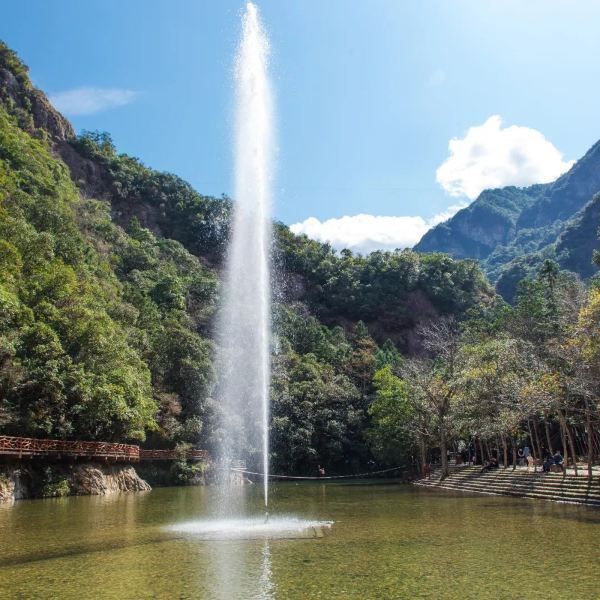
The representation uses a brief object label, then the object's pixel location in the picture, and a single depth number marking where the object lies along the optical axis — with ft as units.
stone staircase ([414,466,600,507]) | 67.05
